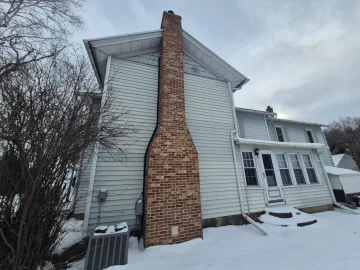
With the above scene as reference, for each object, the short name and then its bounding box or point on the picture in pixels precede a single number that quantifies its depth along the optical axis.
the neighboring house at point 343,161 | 20.24
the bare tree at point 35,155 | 2.09
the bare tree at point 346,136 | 28.64
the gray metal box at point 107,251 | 2.65
